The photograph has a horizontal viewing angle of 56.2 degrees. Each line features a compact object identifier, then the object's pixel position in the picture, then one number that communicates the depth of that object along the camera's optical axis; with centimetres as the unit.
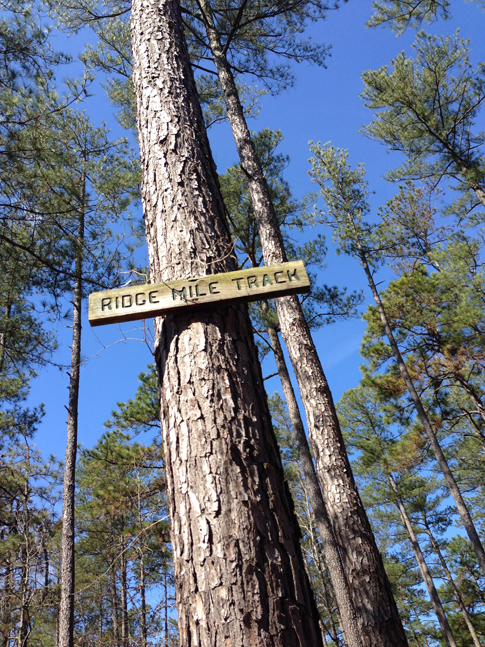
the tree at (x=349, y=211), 1148
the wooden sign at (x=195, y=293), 153
